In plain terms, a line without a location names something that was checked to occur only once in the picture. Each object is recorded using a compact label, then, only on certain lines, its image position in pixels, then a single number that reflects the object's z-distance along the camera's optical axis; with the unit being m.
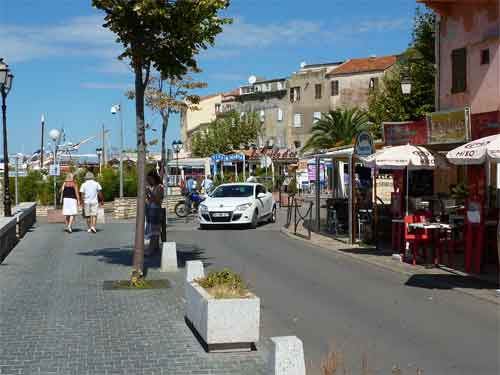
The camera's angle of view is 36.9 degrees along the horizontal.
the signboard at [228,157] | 46.02
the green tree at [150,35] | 11.29
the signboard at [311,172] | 43.52
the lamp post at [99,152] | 53.59
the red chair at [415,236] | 14.27
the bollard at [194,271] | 8.74
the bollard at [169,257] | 13.03
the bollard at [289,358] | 5.13
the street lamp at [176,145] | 42.56
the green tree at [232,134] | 76.00
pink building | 16.64
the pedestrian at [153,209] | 15.39
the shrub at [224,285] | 7.34
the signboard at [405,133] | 17.17
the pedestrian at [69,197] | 20.91
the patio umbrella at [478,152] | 11.05
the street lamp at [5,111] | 20.67
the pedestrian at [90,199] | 21.28
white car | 23.58
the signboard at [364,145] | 16.77
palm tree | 56.34
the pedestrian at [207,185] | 35.70
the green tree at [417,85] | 36.41
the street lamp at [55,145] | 31.17
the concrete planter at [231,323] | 7.03
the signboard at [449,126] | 14.88
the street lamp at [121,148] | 30.19
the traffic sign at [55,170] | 31.11
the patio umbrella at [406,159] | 14.76
